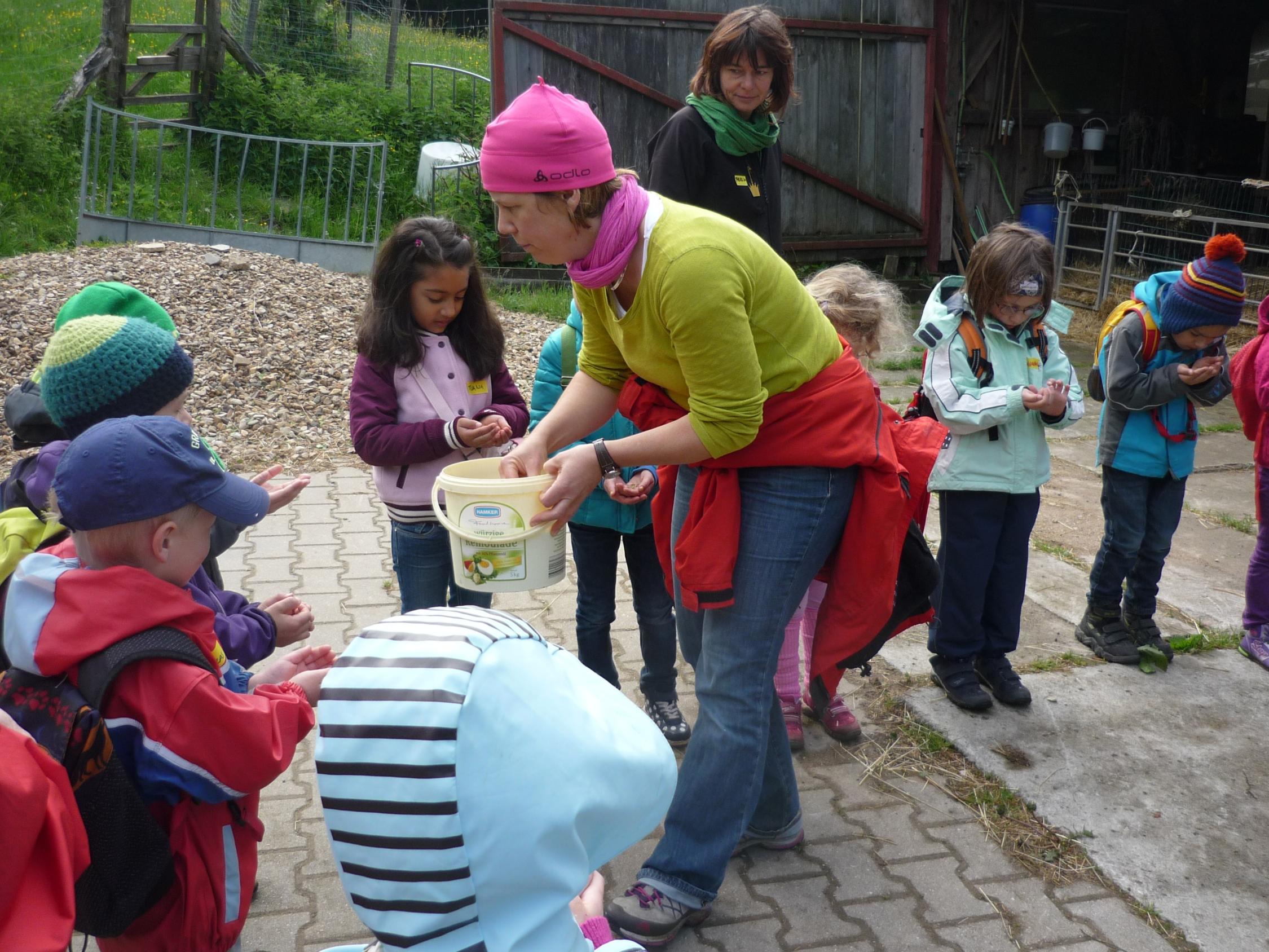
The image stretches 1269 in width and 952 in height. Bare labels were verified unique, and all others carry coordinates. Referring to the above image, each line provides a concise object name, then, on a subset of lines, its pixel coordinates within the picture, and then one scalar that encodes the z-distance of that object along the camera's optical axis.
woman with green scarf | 4.02
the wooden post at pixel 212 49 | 12.02
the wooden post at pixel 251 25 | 13.91
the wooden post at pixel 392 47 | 14.95
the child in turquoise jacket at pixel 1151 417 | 3.82
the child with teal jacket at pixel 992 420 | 3.49
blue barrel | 11.52
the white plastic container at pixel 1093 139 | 11.77
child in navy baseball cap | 1.76
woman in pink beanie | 2.16
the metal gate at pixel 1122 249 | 10.38
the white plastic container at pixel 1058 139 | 11.49
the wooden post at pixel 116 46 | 10.99
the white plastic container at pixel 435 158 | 11.45
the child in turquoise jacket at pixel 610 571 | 3.31
